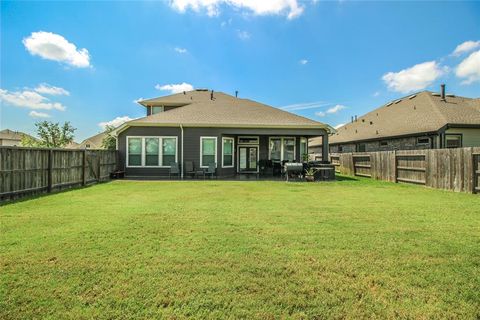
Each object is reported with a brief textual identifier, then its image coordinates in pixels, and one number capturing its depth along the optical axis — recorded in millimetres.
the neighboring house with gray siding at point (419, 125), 15883
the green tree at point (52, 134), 32044
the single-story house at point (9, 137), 45719
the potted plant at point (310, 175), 13203
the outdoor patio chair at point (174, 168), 14594
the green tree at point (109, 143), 24878
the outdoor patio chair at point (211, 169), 14728
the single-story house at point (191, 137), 15078
